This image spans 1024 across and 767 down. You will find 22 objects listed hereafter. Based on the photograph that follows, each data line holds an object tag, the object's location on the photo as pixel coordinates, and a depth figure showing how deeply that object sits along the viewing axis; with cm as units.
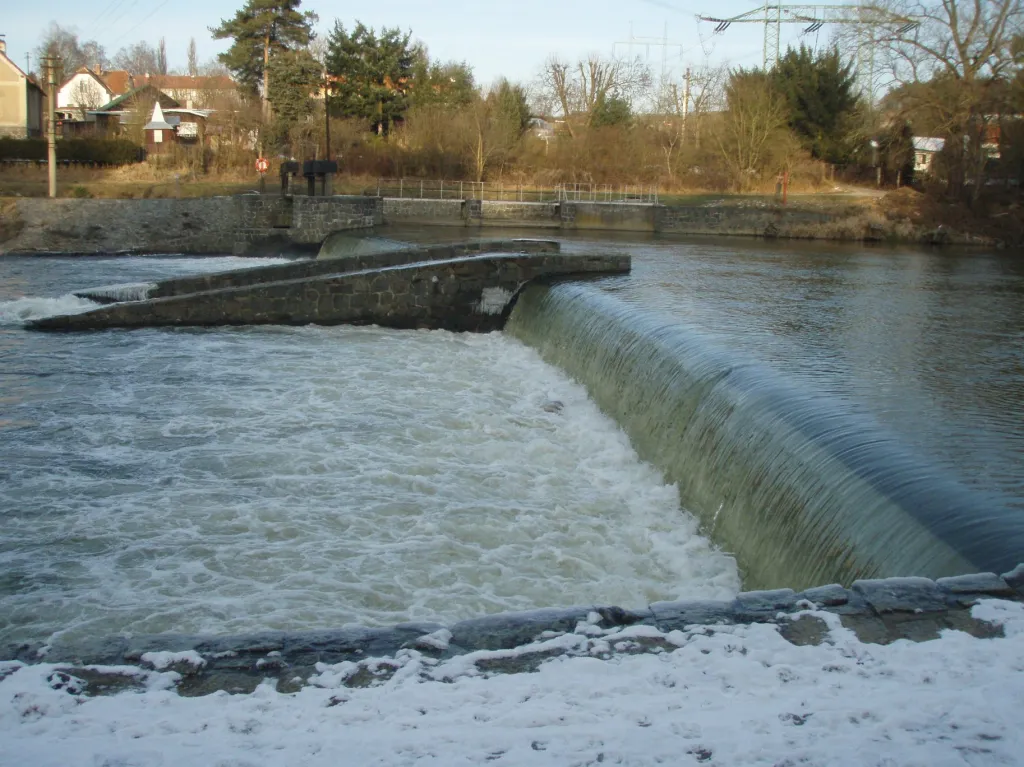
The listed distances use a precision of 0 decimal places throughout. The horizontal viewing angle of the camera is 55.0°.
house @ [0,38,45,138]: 5850
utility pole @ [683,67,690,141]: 5572
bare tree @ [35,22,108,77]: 8804
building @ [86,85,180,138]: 4938
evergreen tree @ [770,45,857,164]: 4078
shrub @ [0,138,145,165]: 4212
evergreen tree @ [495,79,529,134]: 4669
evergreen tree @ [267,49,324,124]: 4597
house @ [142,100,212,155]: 4534
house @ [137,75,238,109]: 5106
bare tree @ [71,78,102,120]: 7006
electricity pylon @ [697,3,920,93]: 3297
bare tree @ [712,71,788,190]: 4056
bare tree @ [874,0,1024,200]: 3114
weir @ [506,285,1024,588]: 488
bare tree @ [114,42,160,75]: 9771
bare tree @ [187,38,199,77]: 8606
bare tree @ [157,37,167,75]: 9558
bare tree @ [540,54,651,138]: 5744
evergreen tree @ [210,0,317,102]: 4931
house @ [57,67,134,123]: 6969
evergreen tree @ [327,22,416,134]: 4803
